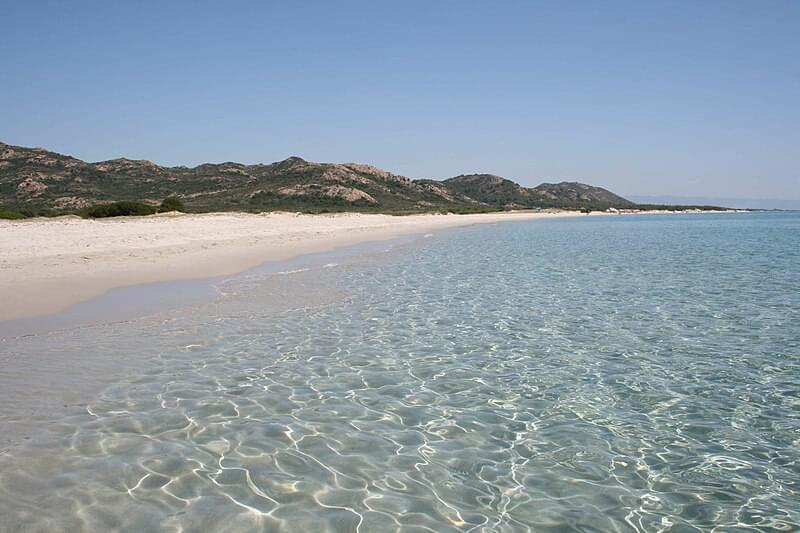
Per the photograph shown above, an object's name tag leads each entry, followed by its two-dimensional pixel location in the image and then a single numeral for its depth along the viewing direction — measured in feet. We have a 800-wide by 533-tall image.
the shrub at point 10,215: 140.97
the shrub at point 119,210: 164.76
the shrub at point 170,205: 185.26
